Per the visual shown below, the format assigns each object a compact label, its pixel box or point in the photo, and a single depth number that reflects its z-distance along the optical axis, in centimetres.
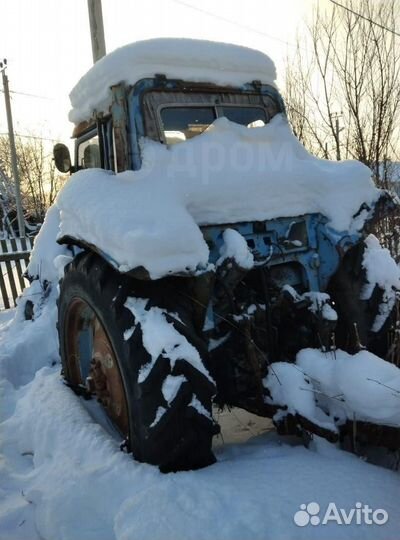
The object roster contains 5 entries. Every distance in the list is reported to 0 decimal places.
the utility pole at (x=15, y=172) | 2088
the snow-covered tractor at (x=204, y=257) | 183
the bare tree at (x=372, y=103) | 594
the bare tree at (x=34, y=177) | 2958
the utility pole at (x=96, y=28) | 807
